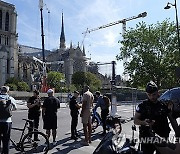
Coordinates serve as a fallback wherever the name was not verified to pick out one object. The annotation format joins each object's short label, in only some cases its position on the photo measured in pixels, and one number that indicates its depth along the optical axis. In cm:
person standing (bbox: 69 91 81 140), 565
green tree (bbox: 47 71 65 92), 4695
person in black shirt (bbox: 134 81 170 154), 222
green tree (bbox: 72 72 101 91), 5288
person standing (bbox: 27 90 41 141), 510
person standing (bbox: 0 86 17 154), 353
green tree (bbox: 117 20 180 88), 2129
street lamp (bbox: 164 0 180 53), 1412
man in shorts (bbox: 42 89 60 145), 479
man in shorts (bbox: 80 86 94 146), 485
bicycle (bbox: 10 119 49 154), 396
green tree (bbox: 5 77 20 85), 4248
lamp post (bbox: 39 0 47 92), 2991
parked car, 683
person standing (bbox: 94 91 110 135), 642
